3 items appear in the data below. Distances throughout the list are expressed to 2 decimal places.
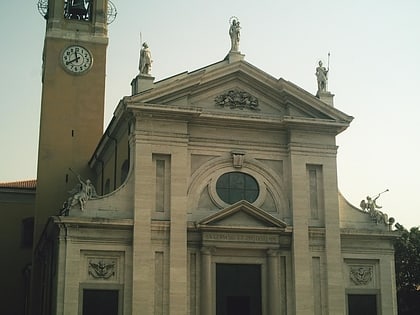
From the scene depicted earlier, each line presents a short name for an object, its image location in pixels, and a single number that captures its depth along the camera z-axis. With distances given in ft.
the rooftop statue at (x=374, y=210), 105.29
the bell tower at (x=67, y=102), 128.67
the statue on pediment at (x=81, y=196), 92.68
